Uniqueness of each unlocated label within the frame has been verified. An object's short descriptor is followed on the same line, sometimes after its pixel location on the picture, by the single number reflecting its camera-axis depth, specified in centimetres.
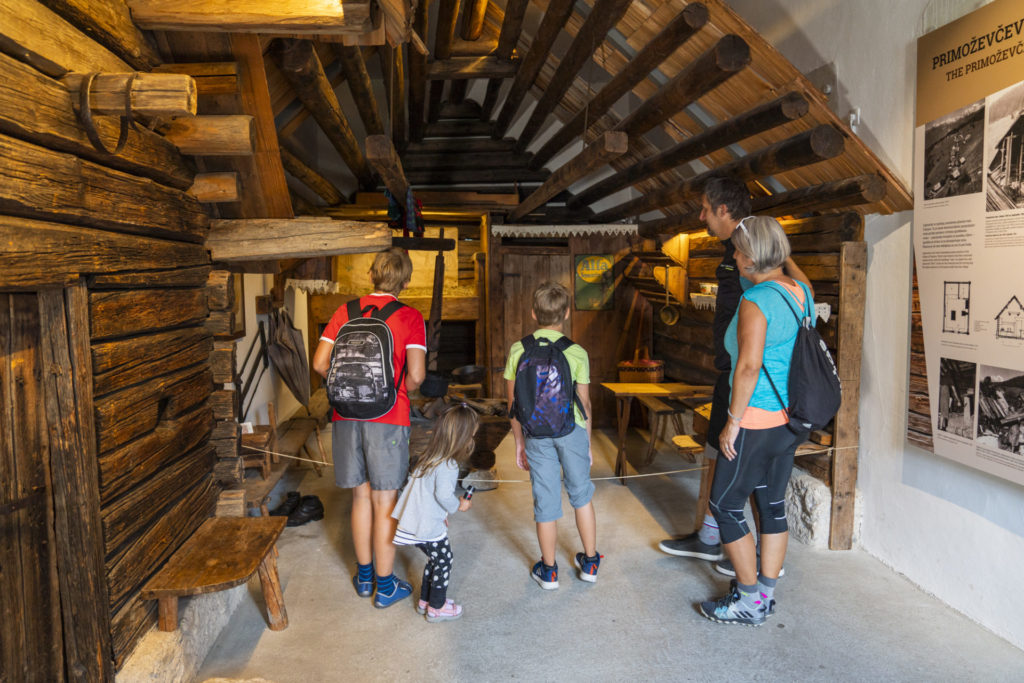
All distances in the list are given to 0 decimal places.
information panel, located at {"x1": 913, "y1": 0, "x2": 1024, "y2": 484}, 287
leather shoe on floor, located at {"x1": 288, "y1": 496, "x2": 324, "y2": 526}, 474
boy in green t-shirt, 354
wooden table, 549
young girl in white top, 325
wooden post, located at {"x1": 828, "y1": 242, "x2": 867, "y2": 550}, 395
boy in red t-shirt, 340
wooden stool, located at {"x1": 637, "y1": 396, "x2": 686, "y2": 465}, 550
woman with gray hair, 301
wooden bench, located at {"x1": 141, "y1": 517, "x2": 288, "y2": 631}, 270
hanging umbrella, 613
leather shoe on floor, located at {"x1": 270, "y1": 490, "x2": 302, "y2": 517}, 483
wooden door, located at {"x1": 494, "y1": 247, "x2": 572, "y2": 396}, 777
